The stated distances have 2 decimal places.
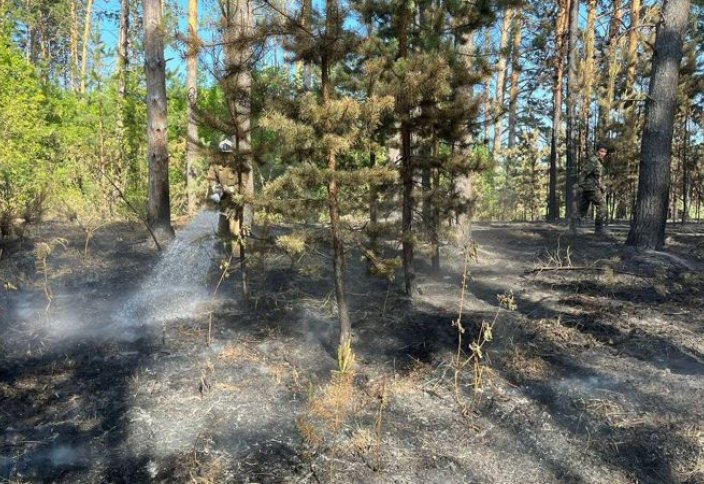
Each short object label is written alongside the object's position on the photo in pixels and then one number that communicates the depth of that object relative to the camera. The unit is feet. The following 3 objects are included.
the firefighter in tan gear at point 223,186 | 22.17
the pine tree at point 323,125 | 15.74
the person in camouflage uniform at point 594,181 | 38.70
